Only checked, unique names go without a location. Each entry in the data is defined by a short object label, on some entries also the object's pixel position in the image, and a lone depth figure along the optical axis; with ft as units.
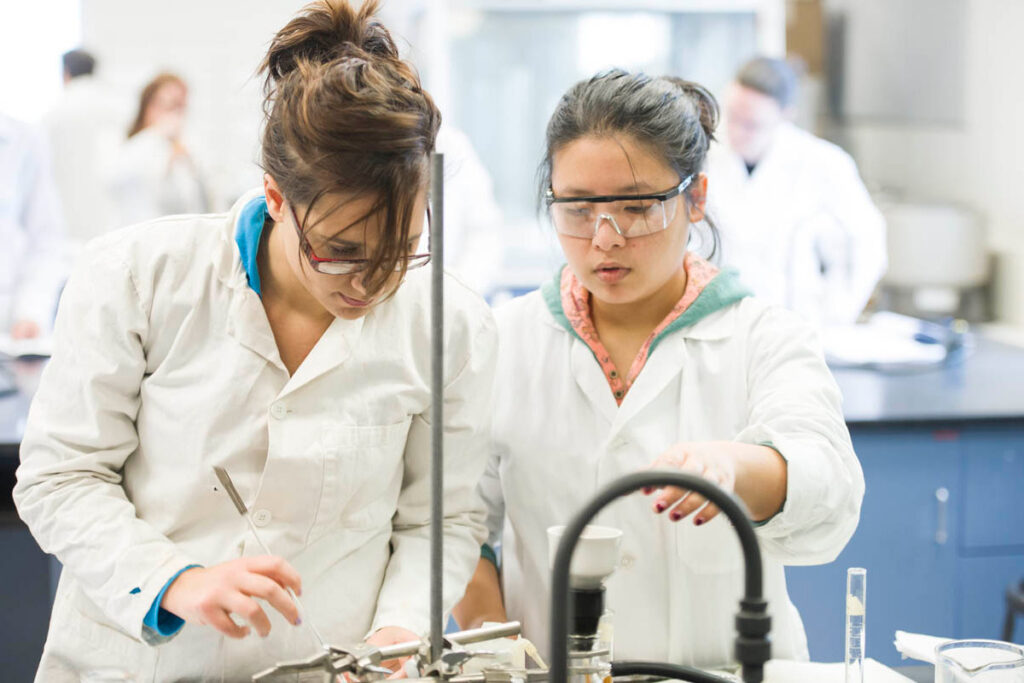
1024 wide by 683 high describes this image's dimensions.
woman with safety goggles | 7.86
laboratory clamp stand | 6.33
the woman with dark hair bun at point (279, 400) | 7.24
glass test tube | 7.49
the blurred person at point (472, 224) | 17.77
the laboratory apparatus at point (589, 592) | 6.72
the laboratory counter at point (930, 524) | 11.52
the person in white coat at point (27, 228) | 14.59
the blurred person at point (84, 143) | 21.84
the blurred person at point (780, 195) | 16.20
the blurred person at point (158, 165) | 20.15
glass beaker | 7.28
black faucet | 6.31
